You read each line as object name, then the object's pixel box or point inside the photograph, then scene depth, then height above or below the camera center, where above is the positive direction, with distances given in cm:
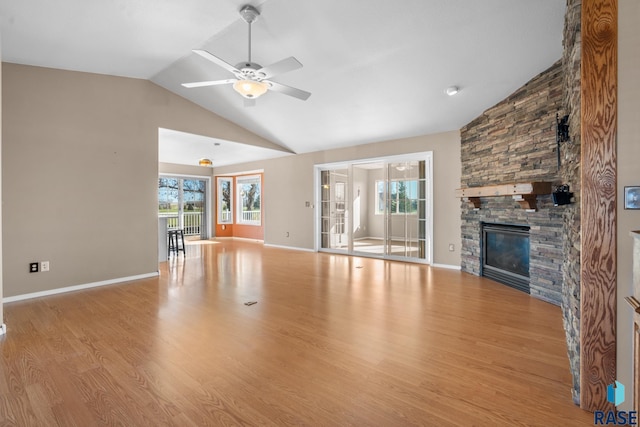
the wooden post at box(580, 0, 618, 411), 165 +7
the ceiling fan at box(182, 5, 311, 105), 283 +137
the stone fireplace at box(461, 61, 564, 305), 363 +63
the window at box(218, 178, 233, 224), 1095 +43
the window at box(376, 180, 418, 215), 622 +31
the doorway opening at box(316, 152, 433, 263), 611 +9
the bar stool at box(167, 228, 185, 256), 724 -77
